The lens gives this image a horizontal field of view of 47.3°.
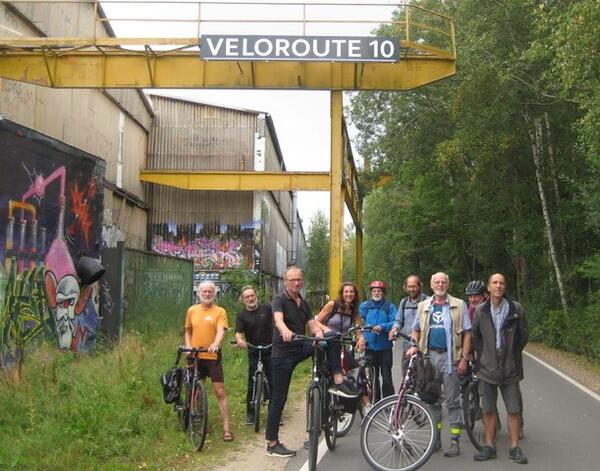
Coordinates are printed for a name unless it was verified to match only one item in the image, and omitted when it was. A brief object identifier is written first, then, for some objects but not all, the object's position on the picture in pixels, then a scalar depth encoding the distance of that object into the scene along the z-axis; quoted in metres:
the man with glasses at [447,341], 7.07
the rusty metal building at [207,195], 30.20
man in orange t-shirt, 7.76
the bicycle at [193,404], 7.21
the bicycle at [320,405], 6.35
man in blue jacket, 8.51
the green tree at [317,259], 83.38
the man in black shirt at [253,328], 8.75
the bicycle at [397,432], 6.36
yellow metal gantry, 15.40
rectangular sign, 14.80
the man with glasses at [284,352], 7.07
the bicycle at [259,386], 8.34
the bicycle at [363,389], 7.93
